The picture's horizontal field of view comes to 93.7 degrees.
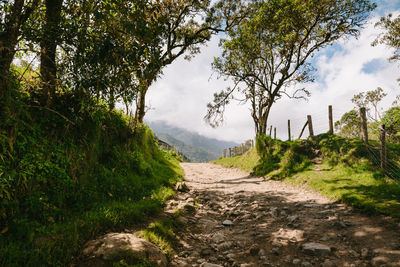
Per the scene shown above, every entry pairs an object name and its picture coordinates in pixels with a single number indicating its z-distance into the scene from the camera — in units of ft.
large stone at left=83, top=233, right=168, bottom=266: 10.33
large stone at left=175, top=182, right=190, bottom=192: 28.77
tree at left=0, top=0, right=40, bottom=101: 11.45
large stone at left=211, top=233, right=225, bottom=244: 14.93
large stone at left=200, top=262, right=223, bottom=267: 11.22
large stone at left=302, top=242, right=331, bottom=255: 11.84
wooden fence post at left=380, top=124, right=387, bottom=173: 24.41
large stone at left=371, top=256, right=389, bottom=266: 10.22
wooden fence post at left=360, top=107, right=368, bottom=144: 31.45
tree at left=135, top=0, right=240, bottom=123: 42.63
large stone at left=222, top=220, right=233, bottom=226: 18.15
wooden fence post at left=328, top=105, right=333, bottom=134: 46.18
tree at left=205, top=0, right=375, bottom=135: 43.96
